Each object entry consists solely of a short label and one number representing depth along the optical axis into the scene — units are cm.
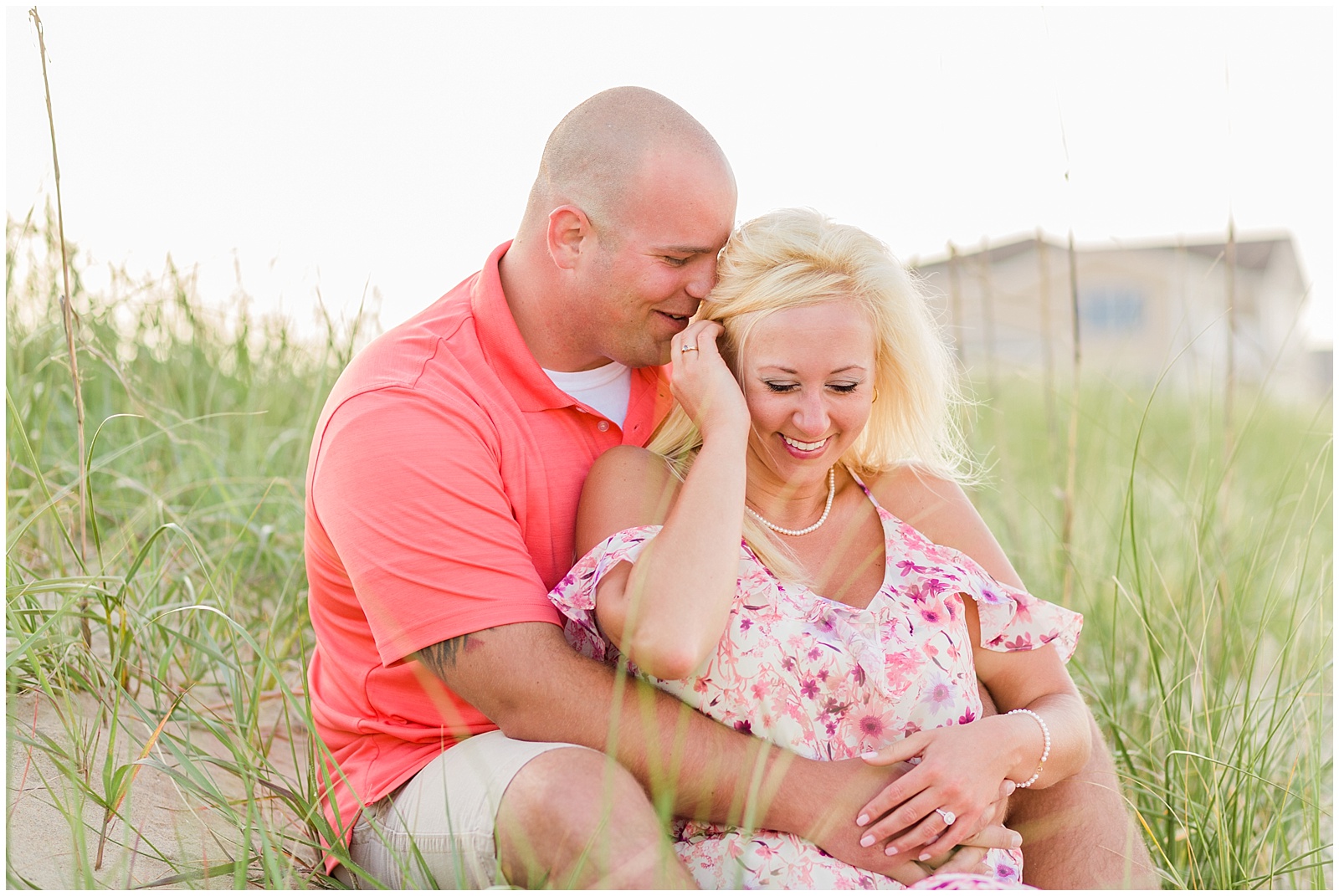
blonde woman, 208
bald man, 204
